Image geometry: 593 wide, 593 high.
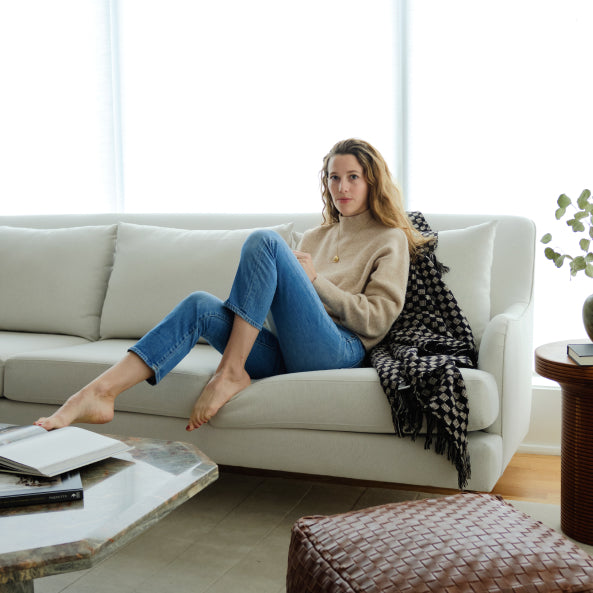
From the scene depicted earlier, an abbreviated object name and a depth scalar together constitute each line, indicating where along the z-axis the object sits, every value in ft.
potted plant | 6.34
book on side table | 5.91
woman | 6.27
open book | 4.10
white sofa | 6.19
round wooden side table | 5.98
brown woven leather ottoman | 3.30
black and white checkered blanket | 5.86
